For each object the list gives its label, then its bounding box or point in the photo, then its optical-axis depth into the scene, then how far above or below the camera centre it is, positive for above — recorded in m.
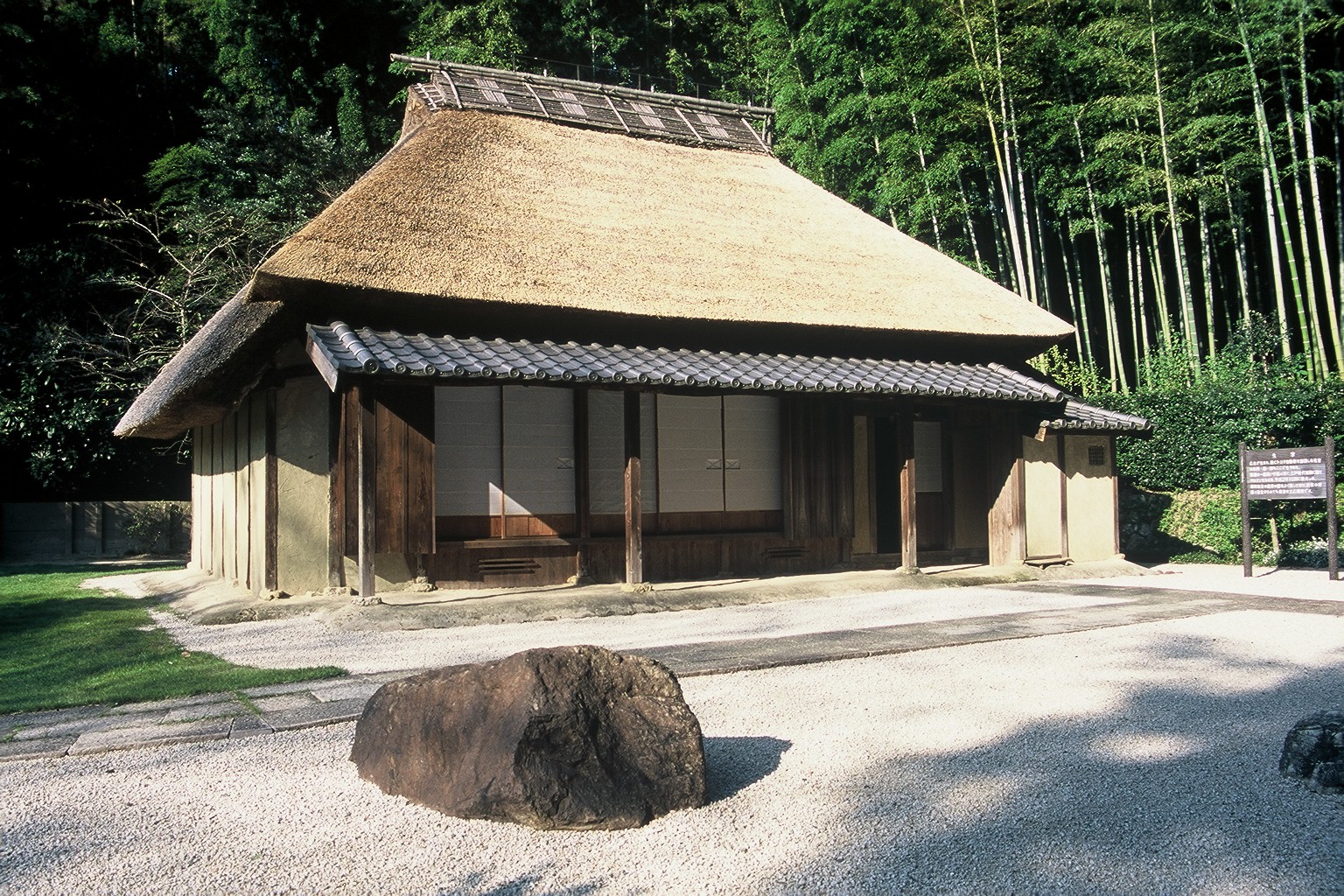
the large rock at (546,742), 2.94 -0.77
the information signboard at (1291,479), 9.21 +0.00
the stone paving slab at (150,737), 3.76 -0.91
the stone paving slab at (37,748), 3.66 -0.91
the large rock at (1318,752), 3.18 -0.91
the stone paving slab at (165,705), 4.38 -0.90
